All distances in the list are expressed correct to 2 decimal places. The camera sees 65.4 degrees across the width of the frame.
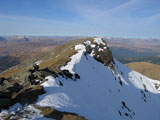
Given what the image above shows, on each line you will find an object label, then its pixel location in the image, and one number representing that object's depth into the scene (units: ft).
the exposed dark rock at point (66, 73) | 102.72
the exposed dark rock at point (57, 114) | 48.88
